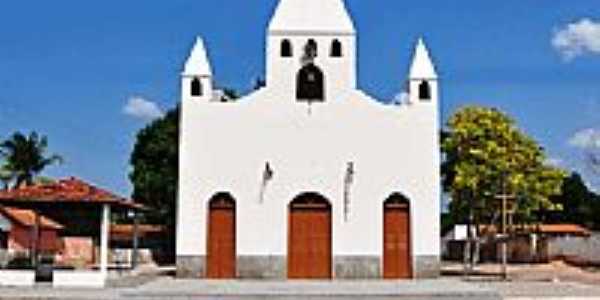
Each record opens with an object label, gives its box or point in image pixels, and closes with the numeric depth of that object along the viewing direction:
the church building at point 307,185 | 34.47
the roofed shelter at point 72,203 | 28.30
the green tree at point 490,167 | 52.75
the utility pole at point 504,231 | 37.69
